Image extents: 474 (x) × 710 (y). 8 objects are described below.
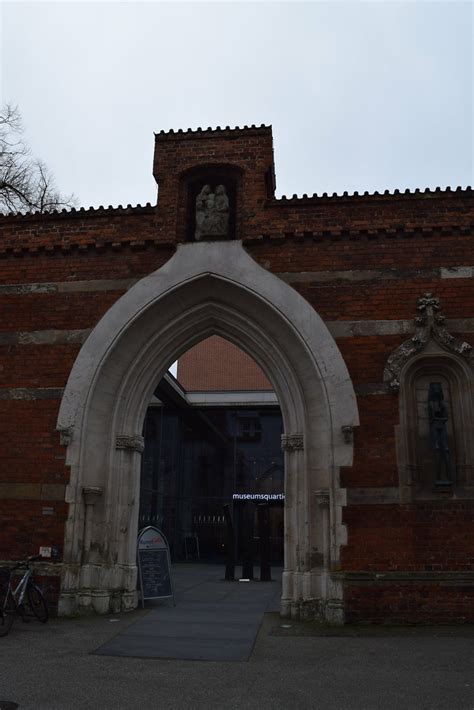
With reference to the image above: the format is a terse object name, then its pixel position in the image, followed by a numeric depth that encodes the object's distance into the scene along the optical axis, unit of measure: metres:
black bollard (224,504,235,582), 16.70
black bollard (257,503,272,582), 15.80
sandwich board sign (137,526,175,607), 10.46
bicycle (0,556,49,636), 7.93
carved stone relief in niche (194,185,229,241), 10.60
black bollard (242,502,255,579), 17.02
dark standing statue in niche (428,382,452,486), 8.99
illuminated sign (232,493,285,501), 23.47
